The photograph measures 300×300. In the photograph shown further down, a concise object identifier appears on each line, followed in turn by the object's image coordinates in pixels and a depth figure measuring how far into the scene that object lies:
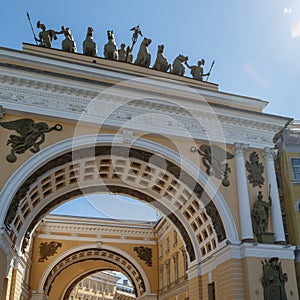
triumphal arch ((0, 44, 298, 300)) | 16.28
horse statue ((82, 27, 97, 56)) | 20.78
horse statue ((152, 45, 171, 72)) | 21.48
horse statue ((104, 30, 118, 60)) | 21.11
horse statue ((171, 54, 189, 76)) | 21.68
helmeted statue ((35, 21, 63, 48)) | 20.34
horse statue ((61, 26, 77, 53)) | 20.55
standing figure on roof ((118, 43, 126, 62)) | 22.17
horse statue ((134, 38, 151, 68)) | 21.30
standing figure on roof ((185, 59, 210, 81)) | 22.22
